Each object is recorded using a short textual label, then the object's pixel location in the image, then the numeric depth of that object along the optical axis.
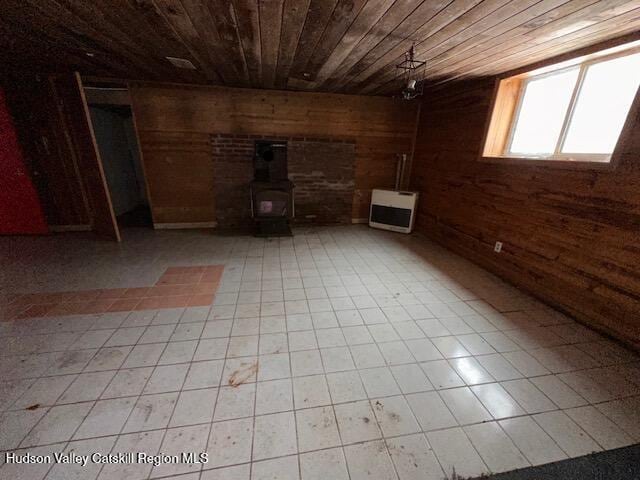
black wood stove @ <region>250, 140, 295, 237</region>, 3.86
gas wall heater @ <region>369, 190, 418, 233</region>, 4.26
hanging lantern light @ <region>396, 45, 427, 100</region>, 2.37
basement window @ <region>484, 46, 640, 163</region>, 1.96
